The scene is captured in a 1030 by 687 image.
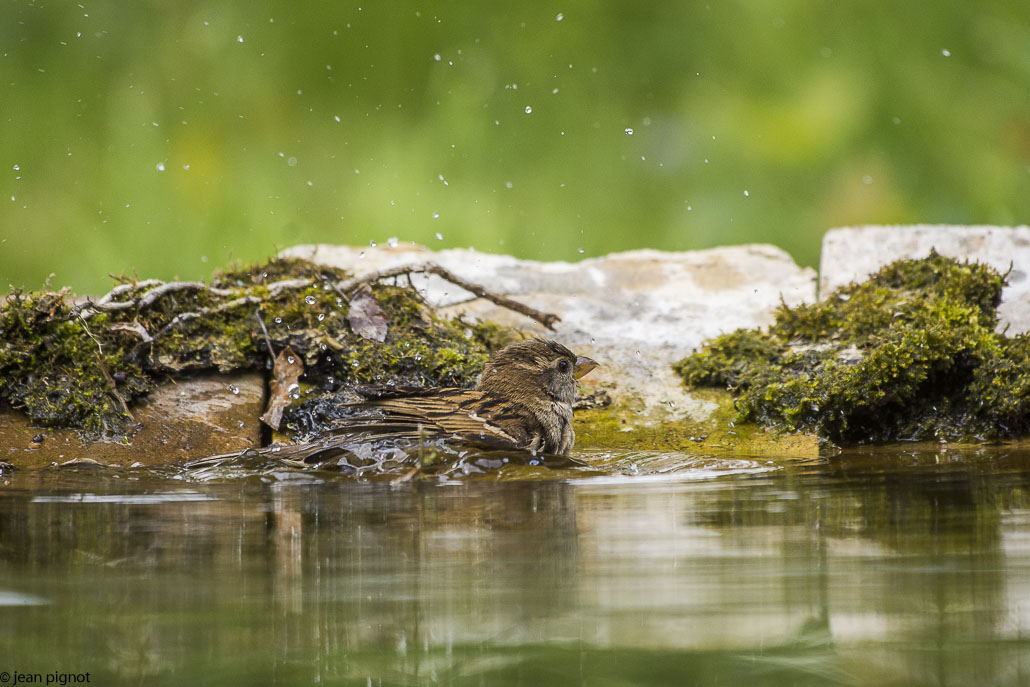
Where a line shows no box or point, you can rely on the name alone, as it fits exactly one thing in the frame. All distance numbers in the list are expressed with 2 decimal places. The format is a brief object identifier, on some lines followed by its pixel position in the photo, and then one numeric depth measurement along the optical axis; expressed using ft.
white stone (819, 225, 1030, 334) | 40.32
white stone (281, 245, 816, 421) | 36.22
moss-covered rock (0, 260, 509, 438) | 30.83
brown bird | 28.25
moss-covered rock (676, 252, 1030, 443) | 30.50
